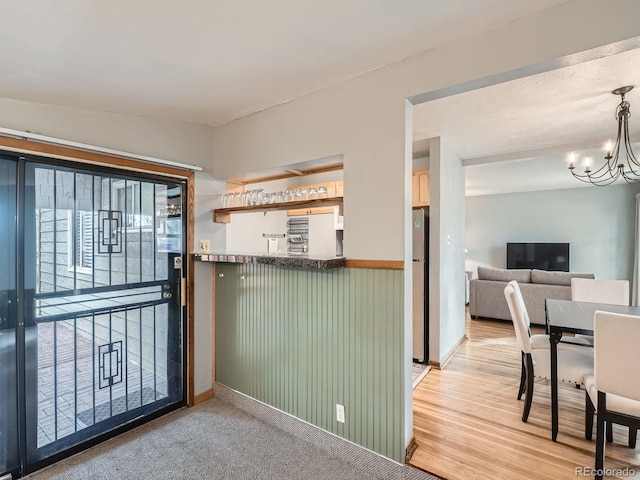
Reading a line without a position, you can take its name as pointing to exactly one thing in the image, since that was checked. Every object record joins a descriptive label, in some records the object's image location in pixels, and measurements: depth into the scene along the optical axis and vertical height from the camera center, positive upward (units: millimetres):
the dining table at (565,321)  2211 -595
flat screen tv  7043 -363
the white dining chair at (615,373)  1636 -700
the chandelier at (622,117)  2470 +1075
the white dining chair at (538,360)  2305 -911
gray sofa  5094 -828
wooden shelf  2219 +253
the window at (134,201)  2381 +288
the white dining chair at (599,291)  3131 -523
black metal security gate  1934 -471
